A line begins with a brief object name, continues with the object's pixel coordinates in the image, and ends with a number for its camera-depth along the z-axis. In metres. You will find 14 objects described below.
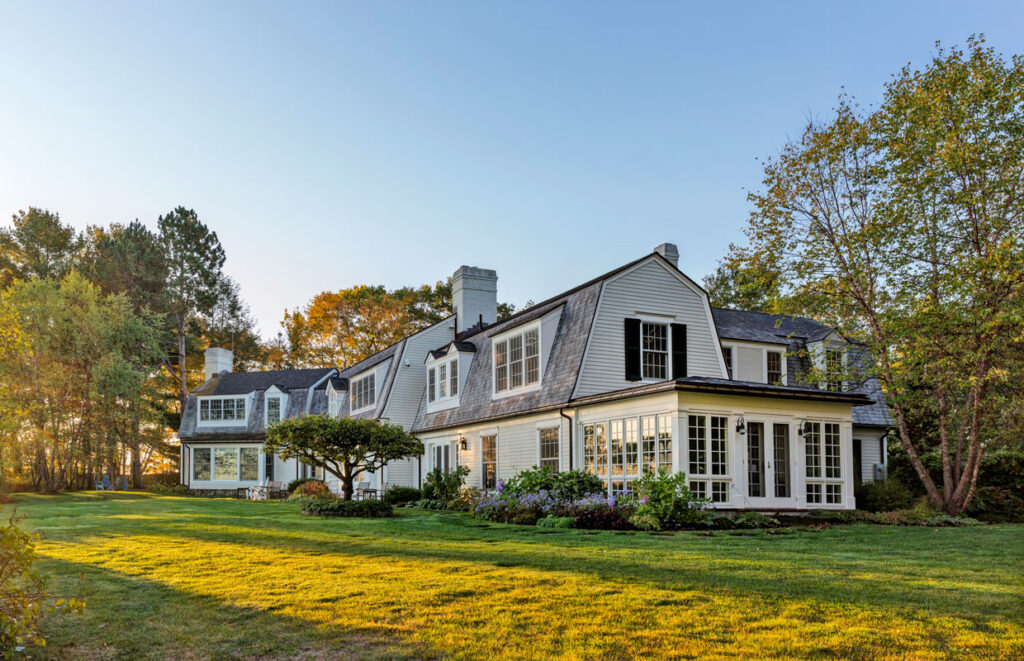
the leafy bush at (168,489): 33.88
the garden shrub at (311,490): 26.53
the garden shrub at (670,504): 12.52
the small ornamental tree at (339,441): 16.98
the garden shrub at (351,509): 16.67
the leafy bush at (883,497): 18.17
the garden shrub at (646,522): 12.16
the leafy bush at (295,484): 29.86
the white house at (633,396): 14.23
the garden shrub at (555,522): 12.85
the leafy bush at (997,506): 17.86
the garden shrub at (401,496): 22.70
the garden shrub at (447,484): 20.66
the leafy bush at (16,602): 4.03
